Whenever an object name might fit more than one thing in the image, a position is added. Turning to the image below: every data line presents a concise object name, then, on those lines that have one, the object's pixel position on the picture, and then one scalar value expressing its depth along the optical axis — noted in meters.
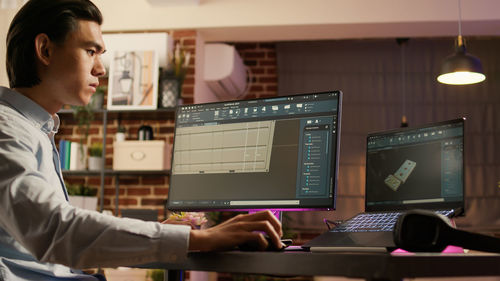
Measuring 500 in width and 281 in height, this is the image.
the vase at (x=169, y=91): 4.24
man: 0.90
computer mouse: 1.00
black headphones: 0.99
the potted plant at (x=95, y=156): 4.30
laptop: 1.31
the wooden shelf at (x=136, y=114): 4.39
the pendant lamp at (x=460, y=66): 3.94
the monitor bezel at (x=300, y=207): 1.37
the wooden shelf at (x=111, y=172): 4.20
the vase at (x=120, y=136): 4.34
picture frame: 4.21
